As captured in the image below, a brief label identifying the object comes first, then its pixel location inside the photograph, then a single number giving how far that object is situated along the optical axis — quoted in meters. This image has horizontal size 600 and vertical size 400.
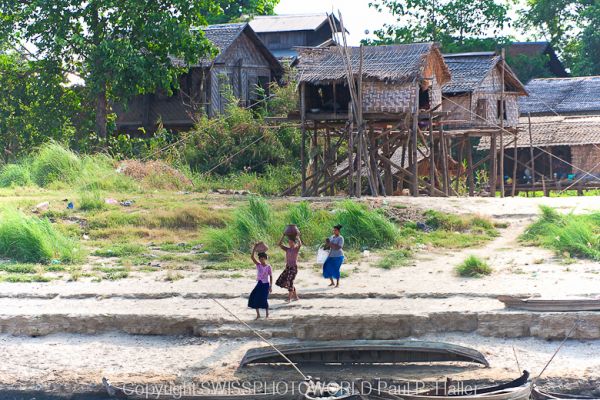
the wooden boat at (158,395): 9.67
